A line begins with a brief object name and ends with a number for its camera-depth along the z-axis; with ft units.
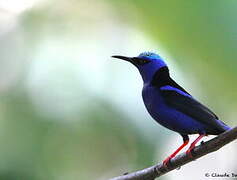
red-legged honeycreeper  19.26
